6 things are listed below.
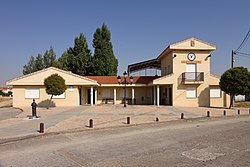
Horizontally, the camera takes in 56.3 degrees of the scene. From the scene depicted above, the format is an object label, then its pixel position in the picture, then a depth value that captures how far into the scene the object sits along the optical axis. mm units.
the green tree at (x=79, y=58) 43569
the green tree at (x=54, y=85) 23578
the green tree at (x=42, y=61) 57938
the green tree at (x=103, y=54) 42719
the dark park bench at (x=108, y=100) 32697
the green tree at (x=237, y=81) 23891
